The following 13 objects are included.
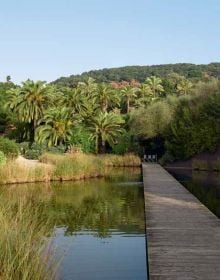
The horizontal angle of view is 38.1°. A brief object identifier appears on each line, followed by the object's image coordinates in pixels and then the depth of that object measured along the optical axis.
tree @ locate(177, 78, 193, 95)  42.23
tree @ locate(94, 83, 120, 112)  34.62
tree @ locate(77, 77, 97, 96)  39.74
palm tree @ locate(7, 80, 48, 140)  27.64
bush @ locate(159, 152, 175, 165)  23.13
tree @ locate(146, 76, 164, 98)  44.23
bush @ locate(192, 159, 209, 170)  21.01
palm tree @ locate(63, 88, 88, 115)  30.36
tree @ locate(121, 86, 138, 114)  40.08
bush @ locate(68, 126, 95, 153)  26.69
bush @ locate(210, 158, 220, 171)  20.10
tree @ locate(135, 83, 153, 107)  41.44
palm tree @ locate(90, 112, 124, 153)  27.03
